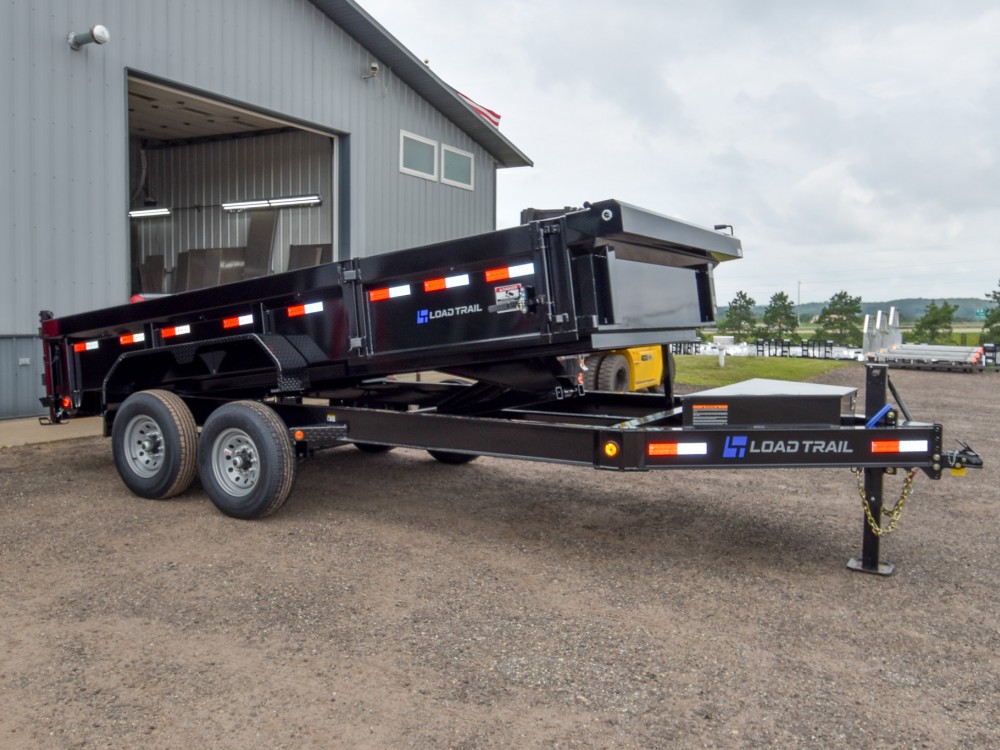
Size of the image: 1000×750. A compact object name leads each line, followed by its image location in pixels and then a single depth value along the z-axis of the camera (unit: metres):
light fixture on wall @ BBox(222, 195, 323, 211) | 16.34
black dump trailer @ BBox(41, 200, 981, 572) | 4.15
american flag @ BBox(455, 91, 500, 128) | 16.39
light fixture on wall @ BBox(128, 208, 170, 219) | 19.02
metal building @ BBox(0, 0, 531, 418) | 9.68
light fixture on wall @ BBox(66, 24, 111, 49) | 9.68
